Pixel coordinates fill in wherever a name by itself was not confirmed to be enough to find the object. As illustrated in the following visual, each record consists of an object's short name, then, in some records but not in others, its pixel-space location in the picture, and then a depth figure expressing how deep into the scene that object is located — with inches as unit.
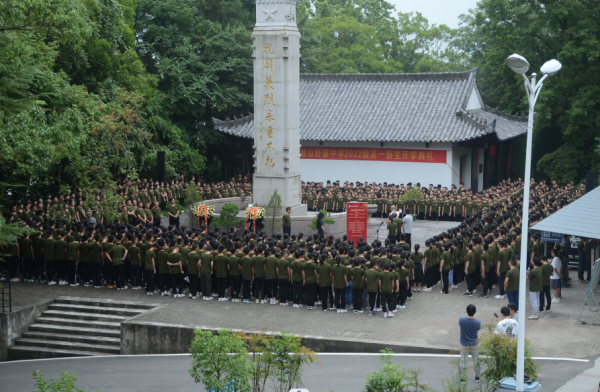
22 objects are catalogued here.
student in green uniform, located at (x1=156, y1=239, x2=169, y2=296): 647.8
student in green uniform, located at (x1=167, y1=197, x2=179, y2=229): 920.9
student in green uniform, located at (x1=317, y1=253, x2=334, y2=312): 594.5
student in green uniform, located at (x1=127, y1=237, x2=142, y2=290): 668.7
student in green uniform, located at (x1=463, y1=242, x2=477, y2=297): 641.0
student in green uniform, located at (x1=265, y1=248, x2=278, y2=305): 615.2
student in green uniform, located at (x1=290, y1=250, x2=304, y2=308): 604.1
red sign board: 825.5
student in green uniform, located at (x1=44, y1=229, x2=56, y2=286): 695.1
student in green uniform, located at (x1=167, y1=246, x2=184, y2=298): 644.7
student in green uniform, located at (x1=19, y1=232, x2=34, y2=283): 705.0
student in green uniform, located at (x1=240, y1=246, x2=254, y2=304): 622.3
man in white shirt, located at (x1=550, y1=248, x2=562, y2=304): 620.7
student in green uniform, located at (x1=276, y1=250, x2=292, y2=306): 612.1
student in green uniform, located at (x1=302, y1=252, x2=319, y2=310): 600.7
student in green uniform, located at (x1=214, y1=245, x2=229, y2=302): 627.2
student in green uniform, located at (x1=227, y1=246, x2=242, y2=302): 625.3
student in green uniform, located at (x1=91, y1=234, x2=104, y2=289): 682.2
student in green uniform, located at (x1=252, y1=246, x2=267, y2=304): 622.0
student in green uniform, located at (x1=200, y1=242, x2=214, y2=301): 631.8
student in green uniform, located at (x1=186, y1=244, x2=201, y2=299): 639.8
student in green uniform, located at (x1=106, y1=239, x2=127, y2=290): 670.5
